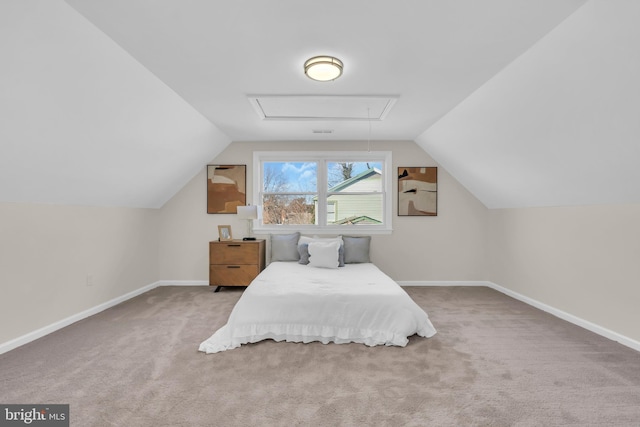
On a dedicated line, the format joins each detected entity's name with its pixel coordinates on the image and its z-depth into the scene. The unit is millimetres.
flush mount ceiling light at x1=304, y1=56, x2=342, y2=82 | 2330
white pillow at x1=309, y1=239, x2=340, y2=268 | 3979
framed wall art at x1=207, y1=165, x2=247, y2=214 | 4824
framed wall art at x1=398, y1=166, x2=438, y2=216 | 4809
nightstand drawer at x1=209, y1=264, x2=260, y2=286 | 4359
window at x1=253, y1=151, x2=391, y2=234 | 4922
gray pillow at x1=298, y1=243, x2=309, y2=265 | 4188
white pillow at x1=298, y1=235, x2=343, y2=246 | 4332
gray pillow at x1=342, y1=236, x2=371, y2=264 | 4371
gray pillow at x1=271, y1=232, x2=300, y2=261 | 4496
